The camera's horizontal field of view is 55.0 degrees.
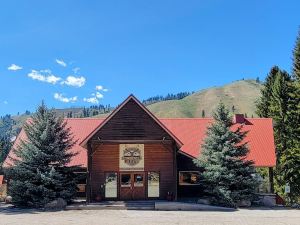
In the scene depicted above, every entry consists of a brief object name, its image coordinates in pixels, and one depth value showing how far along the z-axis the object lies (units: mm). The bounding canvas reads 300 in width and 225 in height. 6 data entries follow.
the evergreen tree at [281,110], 30541
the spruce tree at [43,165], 21088
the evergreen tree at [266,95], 35134
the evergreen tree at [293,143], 28723
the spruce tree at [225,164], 21892
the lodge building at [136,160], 22906
